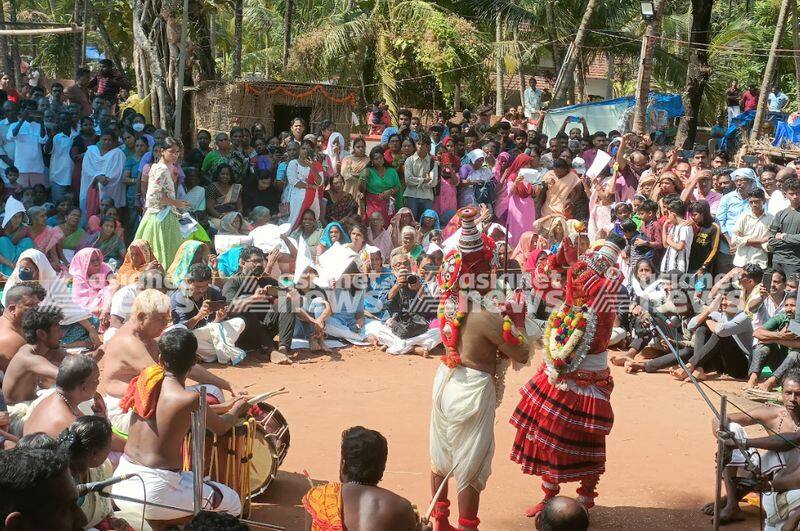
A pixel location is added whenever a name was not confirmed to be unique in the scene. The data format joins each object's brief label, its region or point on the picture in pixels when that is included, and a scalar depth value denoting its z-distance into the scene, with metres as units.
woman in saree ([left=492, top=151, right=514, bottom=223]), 13.82
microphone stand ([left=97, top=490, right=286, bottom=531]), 4.00
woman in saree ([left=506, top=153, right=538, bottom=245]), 13.34
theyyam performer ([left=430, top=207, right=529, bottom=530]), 5.73
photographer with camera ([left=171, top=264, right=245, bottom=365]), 9.64
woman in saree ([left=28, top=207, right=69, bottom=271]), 10.75
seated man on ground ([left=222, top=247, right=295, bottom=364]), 10.29
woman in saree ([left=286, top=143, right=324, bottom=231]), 12.36
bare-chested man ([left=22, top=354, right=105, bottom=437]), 4.95
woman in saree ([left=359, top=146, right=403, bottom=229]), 13.11
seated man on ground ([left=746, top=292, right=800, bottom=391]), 9.52
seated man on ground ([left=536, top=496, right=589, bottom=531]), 3.65
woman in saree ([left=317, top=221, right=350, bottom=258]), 11.60
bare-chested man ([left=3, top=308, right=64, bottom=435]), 5.74
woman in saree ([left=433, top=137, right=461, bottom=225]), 13.65
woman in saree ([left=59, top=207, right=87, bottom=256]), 11.21
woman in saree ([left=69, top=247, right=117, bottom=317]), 10.12
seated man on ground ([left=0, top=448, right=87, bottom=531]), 3.15
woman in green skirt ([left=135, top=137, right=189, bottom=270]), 11.12
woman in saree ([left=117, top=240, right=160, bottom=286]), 9.95
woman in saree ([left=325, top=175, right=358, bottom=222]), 12.62
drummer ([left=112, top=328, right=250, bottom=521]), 5.00
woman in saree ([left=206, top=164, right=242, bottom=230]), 12.51
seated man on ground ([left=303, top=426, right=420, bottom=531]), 3.94
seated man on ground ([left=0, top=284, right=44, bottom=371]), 6.26
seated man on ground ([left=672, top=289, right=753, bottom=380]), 9.97
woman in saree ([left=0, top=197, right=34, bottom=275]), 10.48
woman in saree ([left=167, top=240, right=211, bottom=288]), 10.34
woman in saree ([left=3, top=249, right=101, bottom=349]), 9.49
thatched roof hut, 15.27
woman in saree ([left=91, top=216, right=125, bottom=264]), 11.30
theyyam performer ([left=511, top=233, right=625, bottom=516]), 6.17
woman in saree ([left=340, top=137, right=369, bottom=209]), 13.20
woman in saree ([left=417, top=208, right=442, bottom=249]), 12.67
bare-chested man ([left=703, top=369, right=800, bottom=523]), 5.75
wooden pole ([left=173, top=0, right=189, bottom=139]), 13.37
